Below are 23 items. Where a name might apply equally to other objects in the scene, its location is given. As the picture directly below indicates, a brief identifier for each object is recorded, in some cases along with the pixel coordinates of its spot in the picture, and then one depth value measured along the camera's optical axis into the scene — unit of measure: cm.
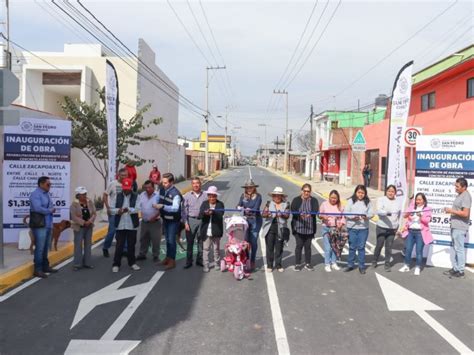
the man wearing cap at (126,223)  796
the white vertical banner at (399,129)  1073
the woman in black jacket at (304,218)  802
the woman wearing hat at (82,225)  788
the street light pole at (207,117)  4472
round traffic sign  1229
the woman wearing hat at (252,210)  791
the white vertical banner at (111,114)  1183
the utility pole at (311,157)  4633
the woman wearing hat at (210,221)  790
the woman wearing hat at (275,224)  793
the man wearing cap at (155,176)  1309
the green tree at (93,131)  1385
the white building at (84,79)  2498
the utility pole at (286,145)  6229
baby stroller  765
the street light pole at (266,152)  14088
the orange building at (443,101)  1784
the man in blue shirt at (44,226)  732
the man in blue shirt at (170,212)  806
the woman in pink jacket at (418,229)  824
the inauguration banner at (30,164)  901
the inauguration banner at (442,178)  863
